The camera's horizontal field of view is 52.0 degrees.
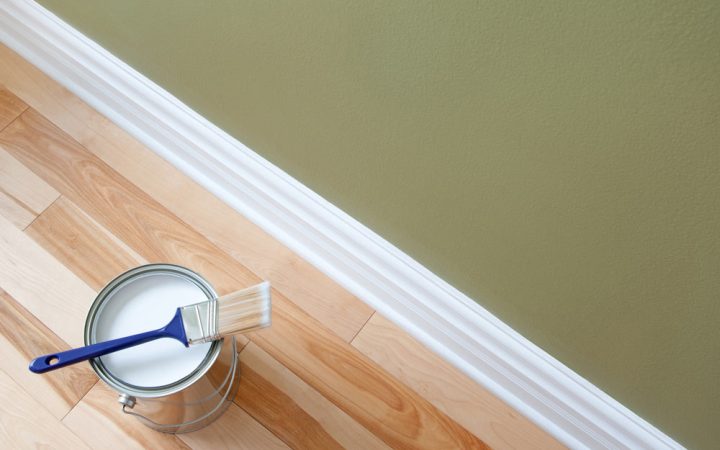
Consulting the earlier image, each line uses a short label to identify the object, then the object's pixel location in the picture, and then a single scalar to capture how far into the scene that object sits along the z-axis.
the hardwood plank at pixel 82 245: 1.25
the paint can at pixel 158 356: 1.01
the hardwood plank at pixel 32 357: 1.16
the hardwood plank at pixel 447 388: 1.17
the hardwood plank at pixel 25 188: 1.29
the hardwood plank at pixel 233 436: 1.15
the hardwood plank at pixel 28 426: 1.13
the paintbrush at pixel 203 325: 0.95
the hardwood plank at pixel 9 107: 1.37
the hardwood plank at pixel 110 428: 1.14
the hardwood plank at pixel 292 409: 1.15
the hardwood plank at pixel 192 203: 1.25
